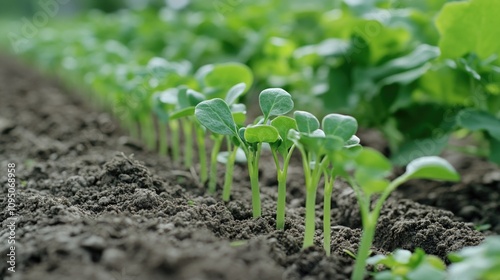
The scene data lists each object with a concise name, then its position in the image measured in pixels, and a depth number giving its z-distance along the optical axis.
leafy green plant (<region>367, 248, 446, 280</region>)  0.48
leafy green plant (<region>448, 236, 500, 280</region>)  0.46
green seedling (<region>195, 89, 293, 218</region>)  0.57
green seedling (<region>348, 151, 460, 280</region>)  0.49
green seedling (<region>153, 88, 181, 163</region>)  0.67
